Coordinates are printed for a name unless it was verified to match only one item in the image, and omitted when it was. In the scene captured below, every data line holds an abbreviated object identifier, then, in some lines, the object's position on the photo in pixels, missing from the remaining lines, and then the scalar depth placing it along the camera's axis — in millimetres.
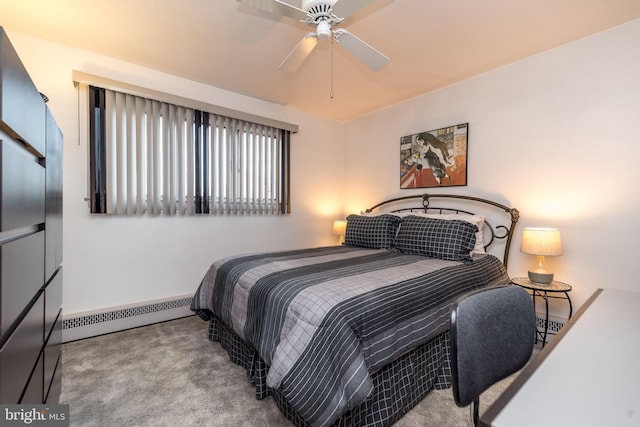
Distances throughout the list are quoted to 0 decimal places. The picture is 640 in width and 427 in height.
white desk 542
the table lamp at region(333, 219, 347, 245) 3893
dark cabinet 695
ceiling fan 1478
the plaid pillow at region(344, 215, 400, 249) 2885
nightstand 2141
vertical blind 2527
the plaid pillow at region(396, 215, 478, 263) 2371
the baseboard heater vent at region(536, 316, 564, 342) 2377
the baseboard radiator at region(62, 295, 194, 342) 2389
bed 1250
